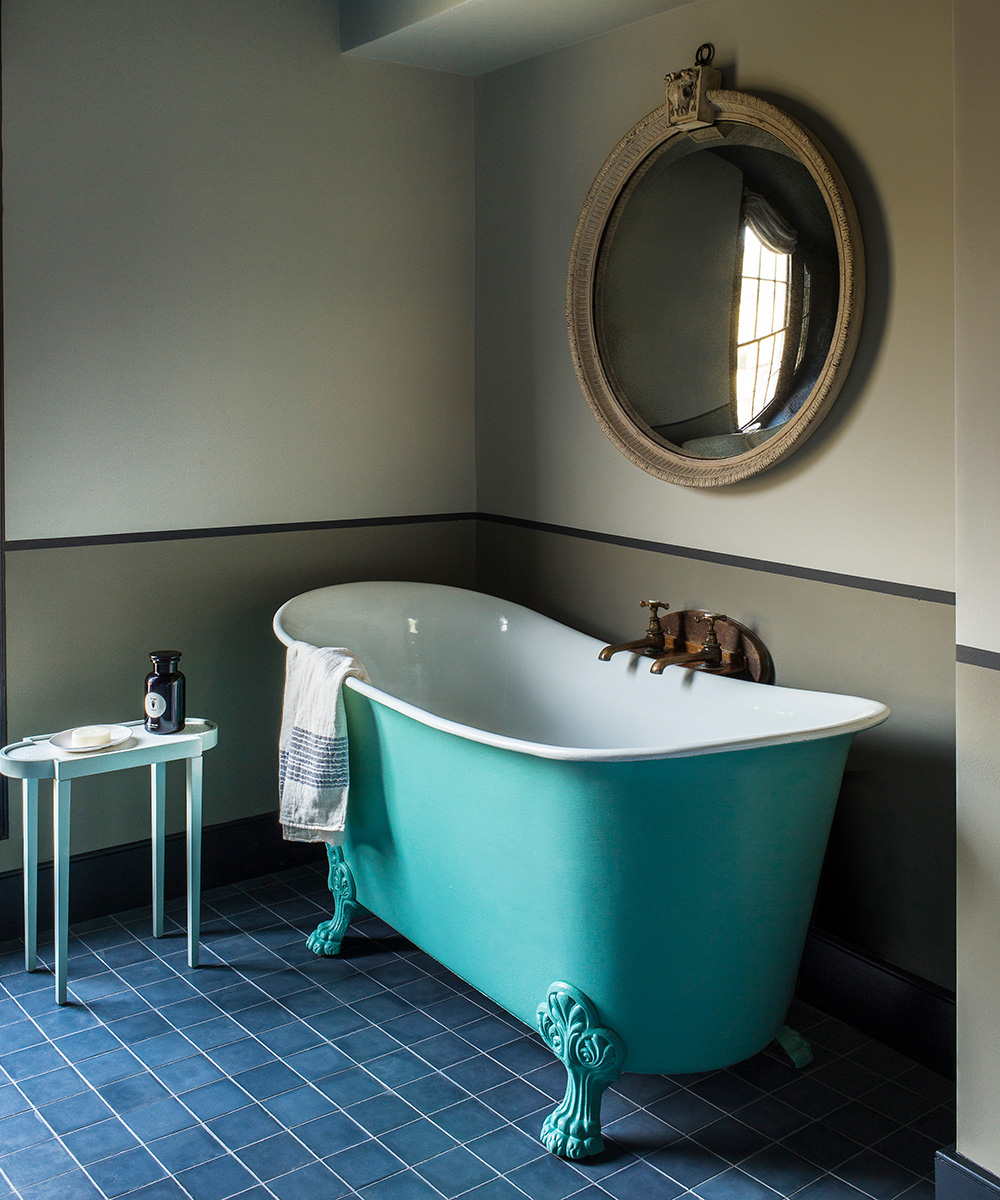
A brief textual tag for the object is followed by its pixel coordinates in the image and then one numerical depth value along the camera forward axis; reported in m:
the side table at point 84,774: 2.39
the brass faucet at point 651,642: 2.59
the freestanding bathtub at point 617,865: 1.84
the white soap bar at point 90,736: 2.44
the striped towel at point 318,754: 2.36
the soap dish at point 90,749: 2.43
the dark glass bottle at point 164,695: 2.56
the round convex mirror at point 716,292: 2.27
